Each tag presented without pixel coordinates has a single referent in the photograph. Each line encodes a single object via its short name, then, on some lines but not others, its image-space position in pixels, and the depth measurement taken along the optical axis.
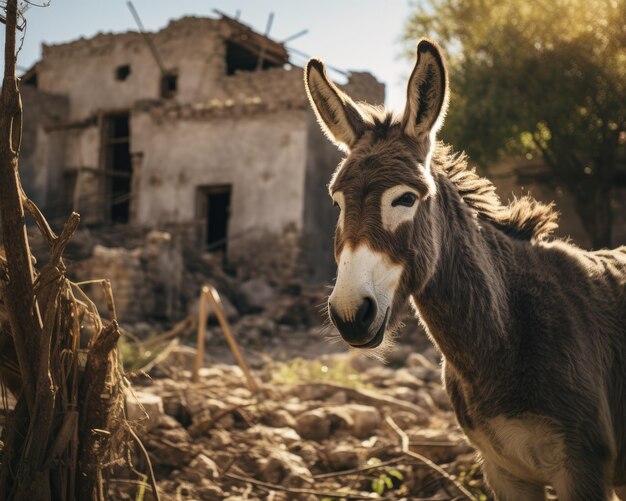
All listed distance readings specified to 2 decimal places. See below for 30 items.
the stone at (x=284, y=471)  4.81
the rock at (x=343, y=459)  5.19
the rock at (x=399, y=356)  11.45
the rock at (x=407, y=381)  8.44
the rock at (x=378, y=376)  8.74
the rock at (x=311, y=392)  7.39
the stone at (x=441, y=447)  5.29
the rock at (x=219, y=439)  5.45
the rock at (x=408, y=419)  6.33
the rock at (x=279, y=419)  6.09
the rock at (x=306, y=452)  5.30
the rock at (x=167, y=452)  4.94
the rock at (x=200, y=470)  4.73
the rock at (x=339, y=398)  7.07
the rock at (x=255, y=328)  13.60
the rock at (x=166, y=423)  5.42
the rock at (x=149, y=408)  5.15
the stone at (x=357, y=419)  6.05
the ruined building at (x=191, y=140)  17.84
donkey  2.73
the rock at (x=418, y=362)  10.29
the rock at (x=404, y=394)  7.56
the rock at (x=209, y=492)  4.47
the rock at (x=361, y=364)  9.62
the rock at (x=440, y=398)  7.52
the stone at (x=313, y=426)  5.91
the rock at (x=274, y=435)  5.64
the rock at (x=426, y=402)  7.26
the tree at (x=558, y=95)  14.64
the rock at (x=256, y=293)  16.31
